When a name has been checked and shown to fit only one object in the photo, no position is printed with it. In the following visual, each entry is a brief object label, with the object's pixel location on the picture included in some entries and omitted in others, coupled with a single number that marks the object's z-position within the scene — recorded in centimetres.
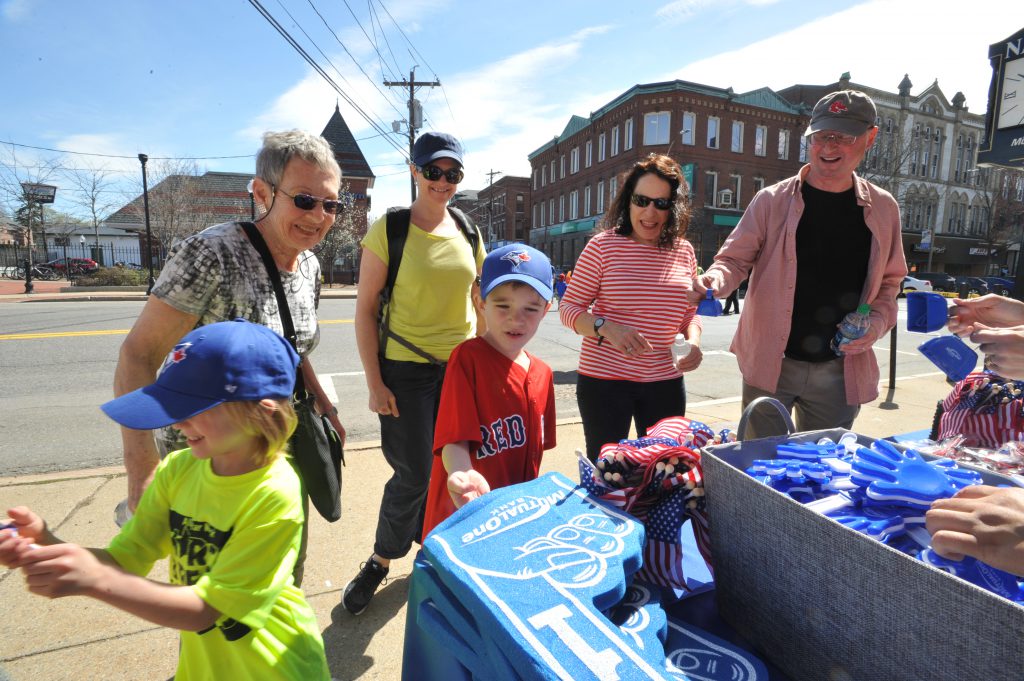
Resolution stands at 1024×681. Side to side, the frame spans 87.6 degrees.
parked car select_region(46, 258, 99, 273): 3559
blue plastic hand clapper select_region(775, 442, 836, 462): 121
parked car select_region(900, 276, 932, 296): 2336
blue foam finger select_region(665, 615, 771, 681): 91
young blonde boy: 122
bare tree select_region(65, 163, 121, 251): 2808
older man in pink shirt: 235
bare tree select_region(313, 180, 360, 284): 3064
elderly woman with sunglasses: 158
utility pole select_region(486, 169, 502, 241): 5248
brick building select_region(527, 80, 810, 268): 3231
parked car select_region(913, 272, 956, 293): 2841
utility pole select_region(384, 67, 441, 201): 2324
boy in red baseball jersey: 164
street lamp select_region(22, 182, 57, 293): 2467
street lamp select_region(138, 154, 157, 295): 2050
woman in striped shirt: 240
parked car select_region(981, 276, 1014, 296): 2407
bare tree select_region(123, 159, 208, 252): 2948
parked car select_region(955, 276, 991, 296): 2725
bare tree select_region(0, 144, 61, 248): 2472
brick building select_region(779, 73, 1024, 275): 3697
